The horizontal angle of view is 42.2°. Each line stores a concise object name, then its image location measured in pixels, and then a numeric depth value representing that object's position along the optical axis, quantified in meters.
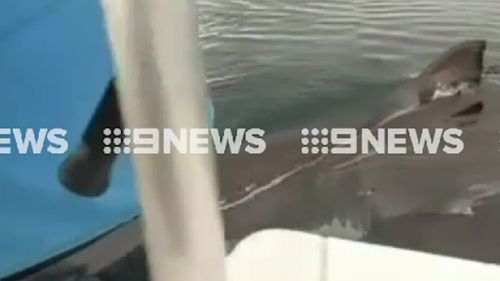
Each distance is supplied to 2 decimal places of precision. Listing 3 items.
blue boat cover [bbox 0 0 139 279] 1.17
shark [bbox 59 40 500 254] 2.23
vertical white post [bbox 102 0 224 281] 0.68
